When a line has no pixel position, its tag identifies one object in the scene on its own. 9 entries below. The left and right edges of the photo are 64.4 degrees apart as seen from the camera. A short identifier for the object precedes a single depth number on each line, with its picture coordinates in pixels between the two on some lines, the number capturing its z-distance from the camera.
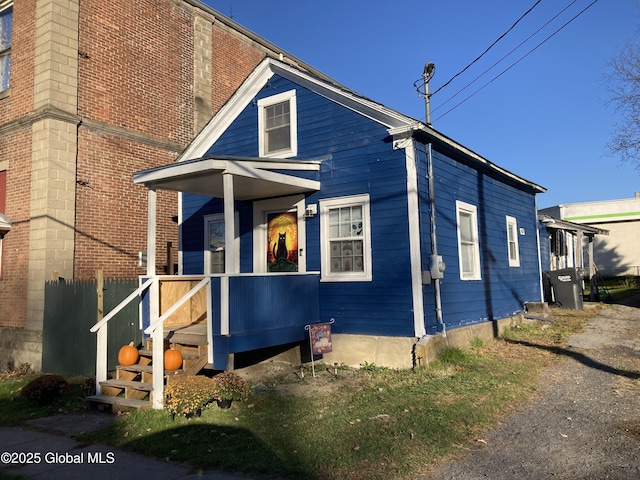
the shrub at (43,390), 8.13
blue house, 8.45
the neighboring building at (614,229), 32.28
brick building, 11.27
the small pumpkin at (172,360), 7.61
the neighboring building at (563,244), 18.20
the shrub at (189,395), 6.45
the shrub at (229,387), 6.81
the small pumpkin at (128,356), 8.05
